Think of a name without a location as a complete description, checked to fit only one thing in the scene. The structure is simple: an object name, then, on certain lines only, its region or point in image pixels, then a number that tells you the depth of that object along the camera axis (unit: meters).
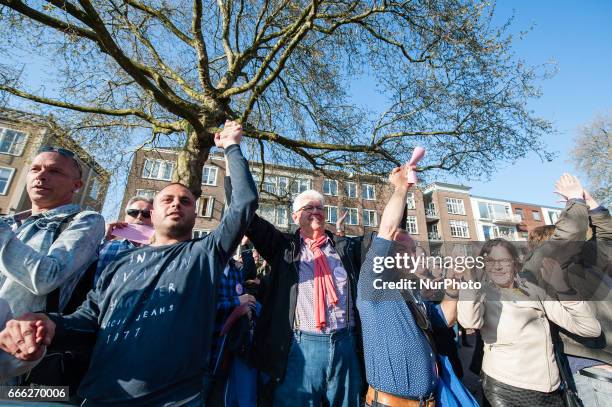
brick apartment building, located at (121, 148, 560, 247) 8.30
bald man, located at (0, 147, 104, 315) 1.35
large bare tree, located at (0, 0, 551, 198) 5.30
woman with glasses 1.96
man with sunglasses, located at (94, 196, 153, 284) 2.07
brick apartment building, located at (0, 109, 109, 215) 5.34
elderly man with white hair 1.84
